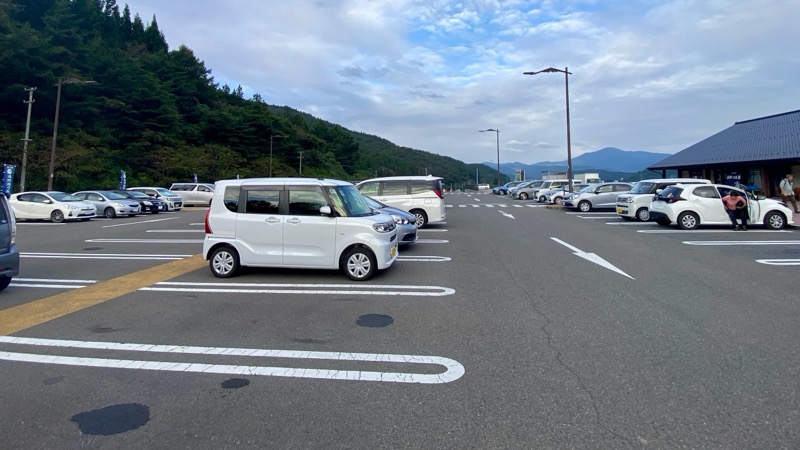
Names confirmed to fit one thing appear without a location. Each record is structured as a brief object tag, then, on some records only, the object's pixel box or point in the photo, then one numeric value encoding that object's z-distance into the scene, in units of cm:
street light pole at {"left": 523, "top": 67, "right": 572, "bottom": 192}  2854
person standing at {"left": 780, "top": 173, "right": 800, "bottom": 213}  1861
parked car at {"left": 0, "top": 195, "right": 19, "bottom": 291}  745
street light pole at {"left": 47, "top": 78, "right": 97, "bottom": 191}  3085
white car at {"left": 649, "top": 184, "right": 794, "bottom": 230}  1603
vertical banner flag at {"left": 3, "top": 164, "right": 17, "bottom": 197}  2670
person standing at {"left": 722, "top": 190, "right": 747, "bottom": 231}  1556
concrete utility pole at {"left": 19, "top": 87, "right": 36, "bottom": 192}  3007
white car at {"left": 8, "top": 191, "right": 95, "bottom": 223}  2228
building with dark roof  2753
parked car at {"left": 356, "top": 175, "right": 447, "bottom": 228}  1691
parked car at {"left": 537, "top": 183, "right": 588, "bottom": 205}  3378
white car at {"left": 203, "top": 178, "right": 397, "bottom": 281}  838
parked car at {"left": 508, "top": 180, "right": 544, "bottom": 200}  4441
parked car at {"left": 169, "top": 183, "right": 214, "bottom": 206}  3612
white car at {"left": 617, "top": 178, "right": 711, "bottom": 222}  1930
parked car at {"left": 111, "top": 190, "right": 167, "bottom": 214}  2734
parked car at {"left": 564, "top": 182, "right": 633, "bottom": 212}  2544
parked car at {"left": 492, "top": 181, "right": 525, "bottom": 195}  5844
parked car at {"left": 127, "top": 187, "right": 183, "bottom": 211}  3017
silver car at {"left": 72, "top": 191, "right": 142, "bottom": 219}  2480
